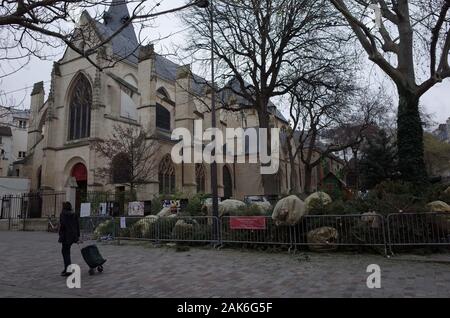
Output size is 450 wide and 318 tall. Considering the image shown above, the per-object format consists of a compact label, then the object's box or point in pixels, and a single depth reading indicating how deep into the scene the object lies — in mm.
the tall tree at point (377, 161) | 24016
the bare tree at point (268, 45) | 18391
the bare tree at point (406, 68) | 13484
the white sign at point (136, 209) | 18359
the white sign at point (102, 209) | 21250
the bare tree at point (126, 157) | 26000
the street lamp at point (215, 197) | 13328
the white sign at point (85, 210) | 20733
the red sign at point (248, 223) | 12344
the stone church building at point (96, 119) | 30938
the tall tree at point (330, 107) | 20375
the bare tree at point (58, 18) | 6418
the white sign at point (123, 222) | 16344
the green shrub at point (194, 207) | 16422
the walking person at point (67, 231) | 9062
